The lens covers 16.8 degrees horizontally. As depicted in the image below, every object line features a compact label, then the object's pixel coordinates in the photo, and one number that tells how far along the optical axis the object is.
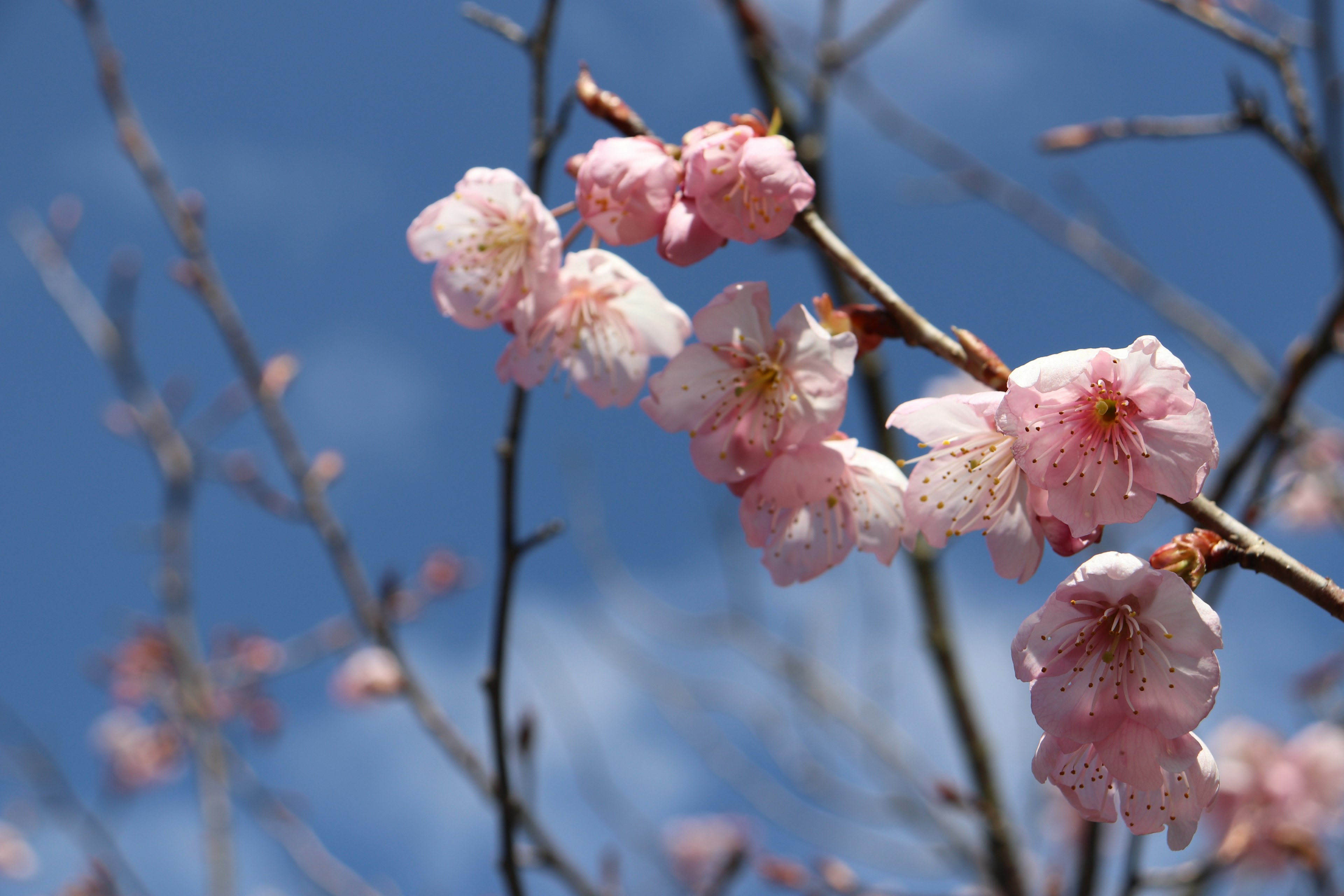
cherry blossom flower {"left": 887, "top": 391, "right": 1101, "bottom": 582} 0.75
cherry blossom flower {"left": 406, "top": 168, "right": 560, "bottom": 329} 0.78
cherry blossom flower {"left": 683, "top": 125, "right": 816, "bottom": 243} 0.75
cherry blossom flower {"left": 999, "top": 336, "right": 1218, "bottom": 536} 0.73
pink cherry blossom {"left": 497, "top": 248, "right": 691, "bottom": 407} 0.78
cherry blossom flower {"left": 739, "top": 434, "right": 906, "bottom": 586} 0.76
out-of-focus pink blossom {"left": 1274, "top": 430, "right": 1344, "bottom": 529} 0.85
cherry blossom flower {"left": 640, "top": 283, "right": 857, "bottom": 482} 0.76
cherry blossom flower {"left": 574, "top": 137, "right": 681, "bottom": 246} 0.76
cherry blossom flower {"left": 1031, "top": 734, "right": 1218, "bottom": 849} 0.74
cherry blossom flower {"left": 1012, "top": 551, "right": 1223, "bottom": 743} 0.72
